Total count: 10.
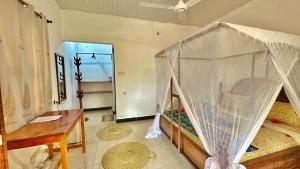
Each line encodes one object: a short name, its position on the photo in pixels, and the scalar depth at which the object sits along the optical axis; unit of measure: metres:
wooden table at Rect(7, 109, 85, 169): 1.25
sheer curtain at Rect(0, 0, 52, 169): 1.32
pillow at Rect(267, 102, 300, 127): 2.06
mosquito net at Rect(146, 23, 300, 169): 1.37
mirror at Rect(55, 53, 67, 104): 2.80
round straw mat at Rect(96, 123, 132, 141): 3.06
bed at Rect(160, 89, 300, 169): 1.52
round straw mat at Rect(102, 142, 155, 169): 2.11
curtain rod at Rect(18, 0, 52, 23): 1.55
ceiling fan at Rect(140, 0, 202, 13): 2.01
